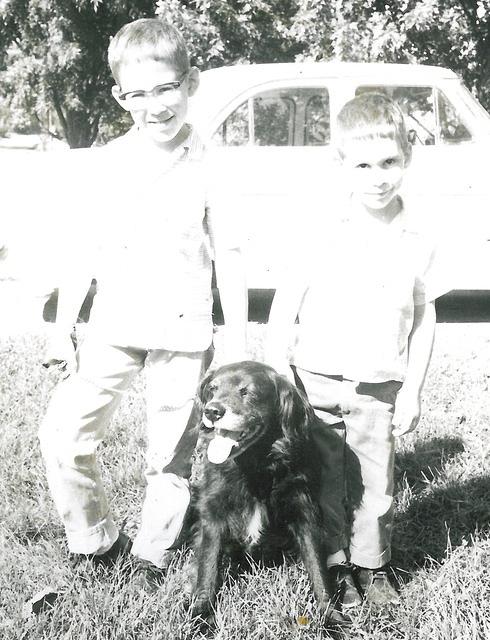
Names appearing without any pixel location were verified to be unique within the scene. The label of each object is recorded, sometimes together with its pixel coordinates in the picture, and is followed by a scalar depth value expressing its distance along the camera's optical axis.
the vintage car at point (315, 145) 6.43
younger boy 2.41
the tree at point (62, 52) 15.76
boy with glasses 2.37
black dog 2.35
